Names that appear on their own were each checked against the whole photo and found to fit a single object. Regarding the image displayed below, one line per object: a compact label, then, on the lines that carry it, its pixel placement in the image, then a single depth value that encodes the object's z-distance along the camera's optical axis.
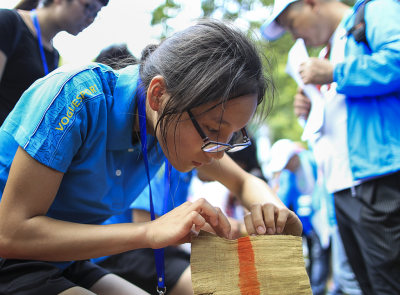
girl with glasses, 1.24
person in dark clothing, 1.80
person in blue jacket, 2.00
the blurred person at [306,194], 4.61
